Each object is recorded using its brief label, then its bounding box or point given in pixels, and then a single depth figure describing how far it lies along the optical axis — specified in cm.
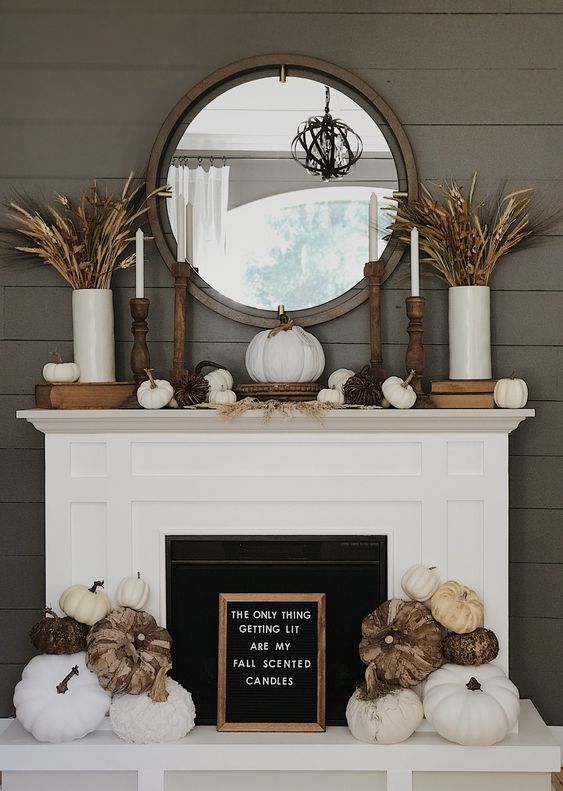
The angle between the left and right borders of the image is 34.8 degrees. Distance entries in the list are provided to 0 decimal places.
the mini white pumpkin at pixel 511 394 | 255
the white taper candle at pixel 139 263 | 264
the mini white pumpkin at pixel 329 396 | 257
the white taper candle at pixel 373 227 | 269
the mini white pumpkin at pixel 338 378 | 267
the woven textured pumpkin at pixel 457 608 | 249
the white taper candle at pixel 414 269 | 262
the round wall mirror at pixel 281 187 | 284
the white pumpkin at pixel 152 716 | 244
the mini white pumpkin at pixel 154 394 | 258
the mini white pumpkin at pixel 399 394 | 255
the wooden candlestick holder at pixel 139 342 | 268
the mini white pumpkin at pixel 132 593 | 257
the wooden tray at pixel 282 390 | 263
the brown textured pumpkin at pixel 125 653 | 246
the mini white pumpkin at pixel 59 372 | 262
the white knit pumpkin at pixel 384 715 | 242
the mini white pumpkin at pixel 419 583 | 254
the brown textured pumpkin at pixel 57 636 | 252
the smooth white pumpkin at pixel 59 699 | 245
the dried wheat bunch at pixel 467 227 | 267
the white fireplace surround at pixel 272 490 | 259
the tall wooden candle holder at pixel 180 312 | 274
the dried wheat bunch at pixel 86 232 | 269
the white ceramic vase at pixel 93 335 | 268
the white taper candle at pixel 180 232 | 275
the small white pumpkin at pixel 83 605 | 254
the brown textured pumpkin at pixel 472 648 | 249
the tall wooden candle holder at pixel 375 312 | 273
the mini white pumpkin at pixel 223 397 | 259
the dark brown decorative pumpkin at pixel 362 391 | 260
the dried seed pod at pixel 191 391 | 263
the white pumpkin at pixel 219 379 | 269
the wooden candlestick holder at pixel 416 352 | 264
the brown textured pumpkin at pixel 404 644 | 247
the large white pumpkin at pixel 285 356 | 264
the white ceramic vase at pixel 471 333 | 266
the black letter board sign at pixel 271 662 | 256
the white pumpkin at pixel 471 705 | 239
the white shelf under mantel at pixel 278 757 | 244
